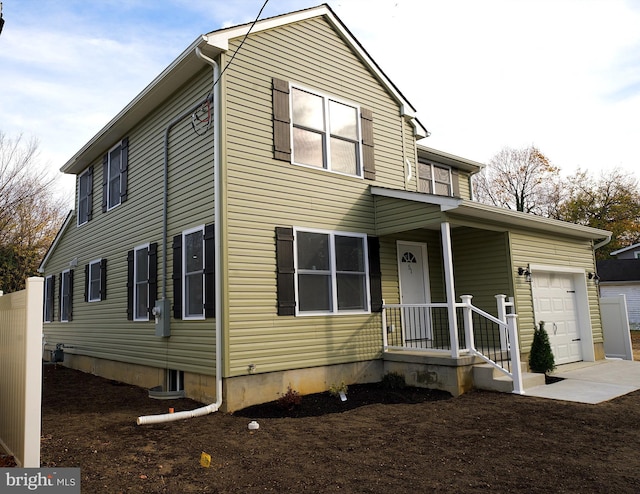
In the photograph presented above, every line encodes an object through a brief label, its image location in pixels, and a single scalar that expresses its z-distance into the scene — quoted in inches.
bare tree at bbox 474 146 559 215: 1343.5
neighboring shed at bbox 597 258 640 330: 1028.5
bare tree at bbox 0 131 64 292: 733.3
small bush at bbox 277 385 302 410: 281.4
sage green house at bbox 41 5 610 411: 302.0
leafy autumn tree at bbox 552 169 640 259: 1312.7
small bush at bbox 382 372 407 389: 337.1
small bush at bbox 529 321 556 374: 342.6
